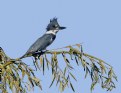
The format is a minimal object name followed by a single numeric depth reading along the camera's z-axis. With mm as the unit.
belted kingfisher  9680
